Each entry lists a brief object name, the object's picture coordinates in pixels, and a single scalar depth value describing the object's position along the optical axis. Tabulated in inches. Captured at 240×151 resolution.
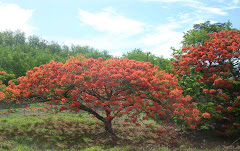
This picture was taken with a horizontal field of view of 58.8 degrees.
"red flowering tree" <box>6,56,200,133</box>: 460.1
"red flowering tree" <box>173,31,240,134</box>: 589.9
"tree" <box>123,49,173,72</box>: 1806.2
